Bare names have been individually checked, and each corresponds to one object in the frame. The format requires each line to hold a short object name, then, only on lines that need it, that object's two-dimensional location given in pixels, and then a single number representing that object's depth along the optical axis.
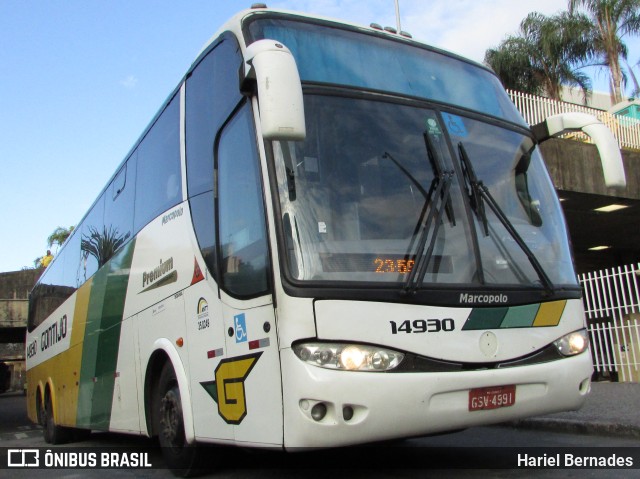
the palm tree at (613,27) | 31.31
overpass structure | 14.98
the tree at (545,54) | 32.72
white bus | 4.01
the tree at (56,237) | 55.84
